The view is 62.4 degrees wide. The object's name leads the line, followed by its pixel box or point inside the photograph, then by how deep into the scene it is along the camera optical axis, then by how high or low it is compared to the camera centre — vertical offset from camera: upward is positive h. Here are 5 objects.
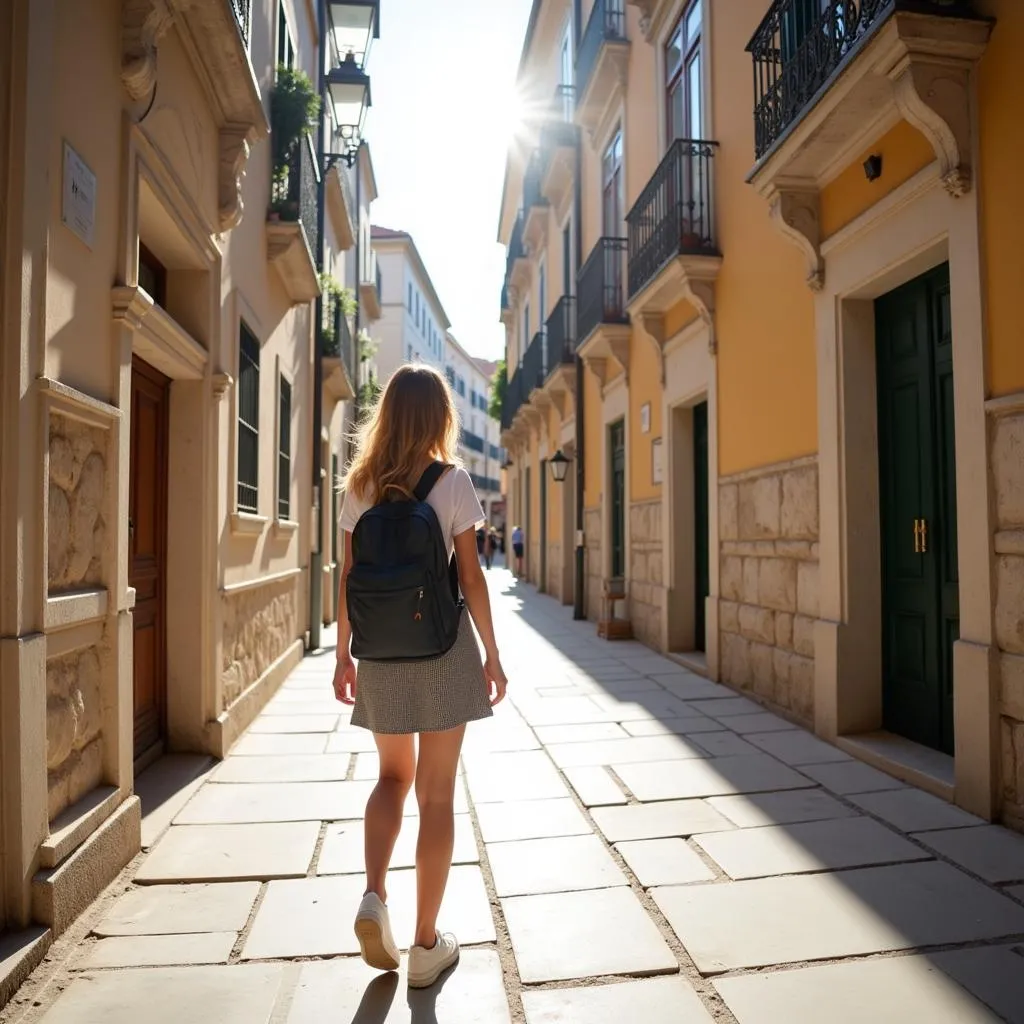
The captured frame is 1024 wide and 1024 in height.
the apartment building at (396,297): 36.12 +10.67
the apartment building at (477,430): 48.66 +7.03
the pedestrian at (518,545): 23.23 -0.09
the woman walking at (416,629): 2.27 -0.24
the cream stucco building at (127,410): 2.50 +0.60
